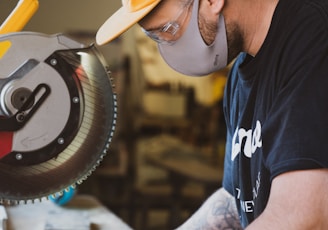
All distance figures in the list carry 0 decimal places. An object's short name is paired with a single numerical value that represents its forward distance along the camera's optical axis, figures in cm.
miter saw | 108
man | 105
